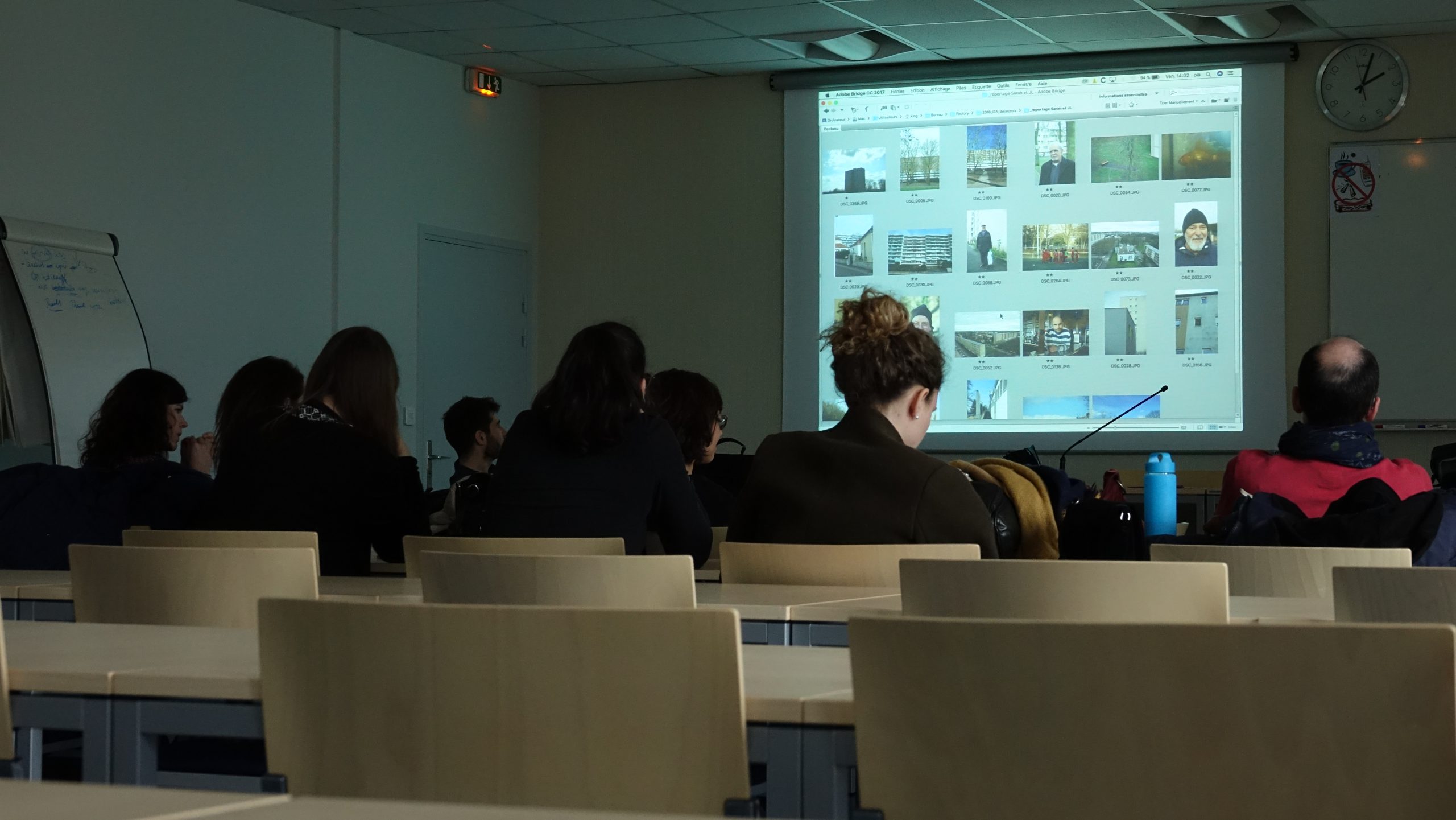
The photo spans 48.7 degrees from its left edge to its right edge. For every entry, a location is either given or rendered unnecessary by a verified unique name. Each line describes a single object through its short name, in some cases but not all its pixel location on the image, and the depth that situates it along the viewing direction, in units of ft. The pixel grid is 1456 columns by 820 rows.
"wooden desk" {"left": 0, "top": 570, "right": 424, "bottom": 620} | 8.29
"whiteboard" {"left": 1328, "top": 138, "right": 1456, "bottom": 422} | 24.09
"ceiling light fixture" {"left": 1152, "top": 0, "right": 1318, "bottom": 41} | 22.80
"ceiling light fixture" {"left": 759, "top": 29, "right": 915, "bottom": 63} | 24.68
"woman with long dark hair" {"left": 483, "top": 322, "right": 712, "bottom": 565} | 10.36
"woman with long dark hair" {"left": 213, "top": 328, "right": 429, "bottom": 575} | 10.84
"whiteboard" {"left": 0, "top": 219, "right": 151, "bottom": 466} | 19.12
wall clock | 24.16
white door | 26.78
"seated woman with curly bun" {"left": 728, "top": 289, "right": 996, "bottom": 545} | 9.00
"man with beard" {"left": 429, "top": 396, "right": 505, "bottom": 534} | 17.08
